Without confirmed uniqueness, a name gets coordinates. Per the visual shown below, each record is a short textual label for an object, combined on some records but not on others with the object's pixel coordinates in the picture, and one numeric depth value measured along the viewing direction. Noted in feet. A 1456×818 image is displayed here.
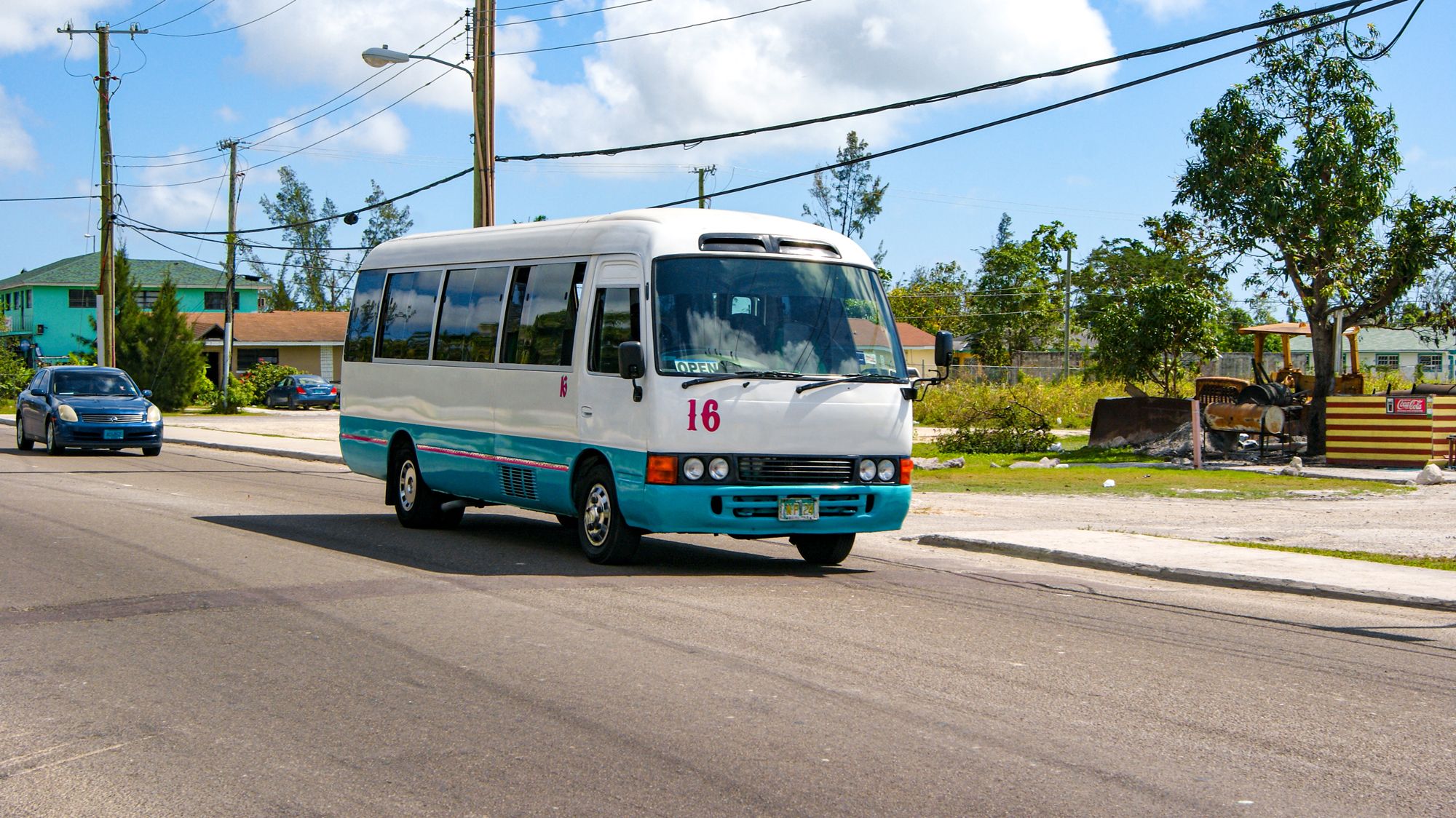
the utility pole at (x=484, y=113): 78.95
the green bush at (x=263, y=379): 194.90
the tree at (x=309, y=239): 304.09
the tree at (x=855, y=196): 244.01
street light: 78.89
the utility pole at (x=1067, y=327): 200.60
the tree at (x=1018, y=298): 268.00
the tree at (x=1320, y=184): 78.38
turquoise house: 246.27
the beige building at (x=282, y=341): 221.87
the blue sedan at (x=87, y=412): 82.89
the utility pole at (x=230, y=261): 175.94
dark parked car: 188.03
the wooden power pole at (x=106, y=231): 135.44
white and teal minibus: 34.47
